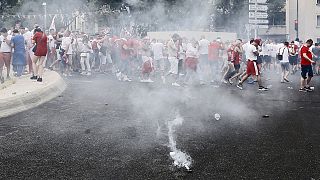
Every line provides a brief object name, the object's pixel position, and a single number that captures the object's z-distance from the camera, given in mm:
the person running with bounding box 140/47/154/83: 15344
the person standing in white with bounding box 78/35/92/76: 17312
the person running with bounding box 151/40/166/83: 16759
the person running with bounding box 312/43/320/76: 20703
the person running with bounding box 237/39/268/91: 13508
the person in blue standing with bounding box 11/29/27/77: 13109
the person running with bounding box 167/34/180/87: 14758
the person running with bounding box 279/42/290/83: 16297
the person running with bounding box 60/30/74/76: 16031
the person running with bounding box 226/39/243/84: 14781
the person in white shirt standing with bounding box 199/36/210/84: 17312
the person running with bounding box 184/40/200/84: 14914
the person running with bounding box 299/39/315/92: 13352
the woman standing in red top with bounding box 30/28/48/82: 11461
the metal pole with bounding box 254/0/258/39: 18698
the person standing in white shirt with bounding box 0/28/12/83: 12866
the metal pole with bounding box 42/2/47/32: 12612
